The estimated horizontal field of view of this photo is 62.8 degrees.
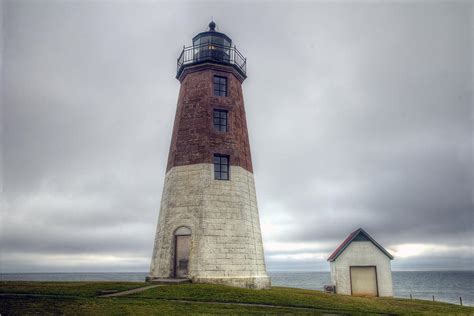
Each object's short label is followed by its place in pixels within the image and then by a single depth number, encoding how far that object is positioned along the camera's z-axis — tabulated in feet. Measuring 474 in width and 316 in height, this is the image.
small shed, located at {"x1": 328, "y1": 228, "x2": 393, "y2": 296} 79.10
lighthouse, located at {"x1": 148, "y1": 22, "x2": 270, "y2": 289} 63.36
